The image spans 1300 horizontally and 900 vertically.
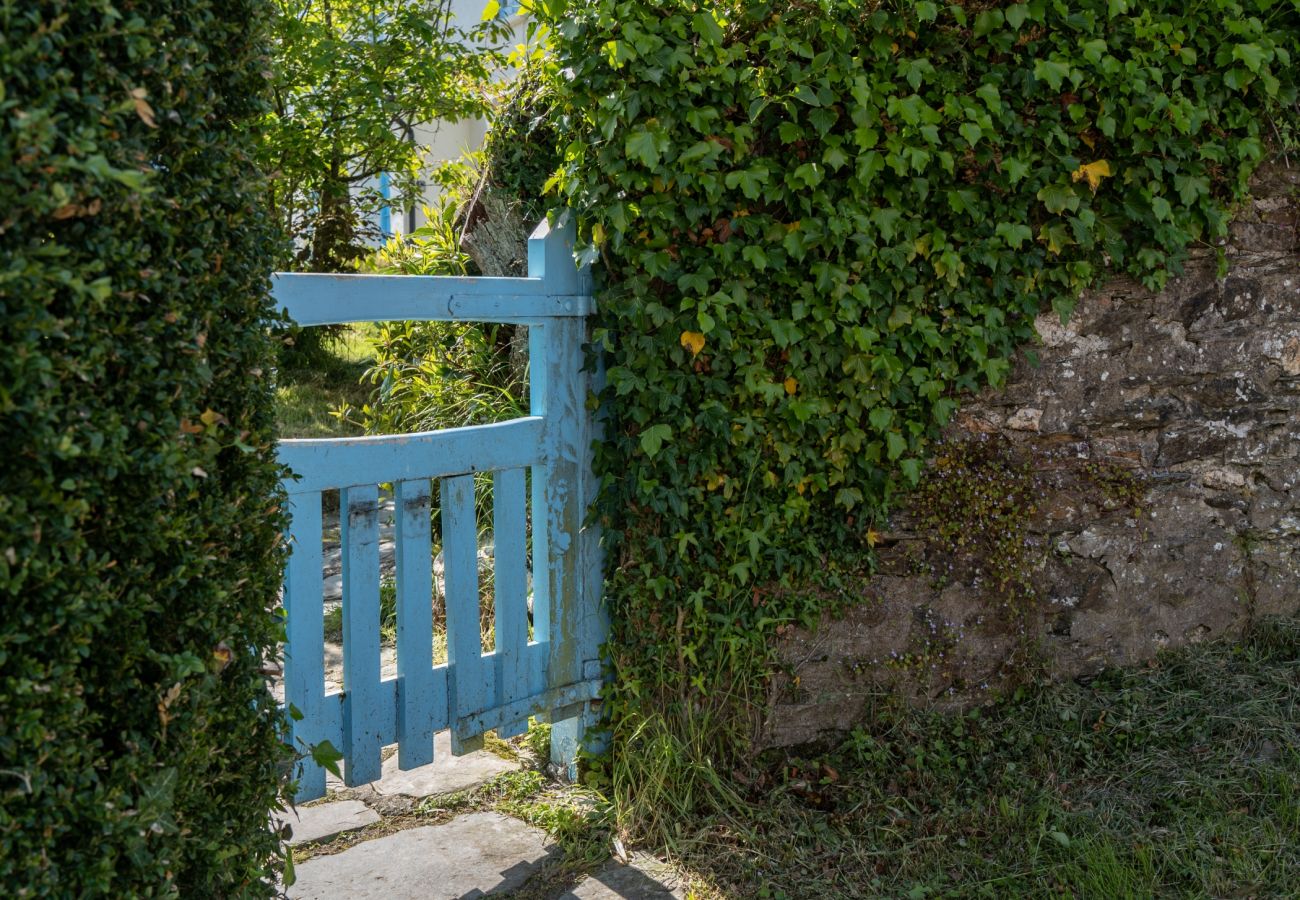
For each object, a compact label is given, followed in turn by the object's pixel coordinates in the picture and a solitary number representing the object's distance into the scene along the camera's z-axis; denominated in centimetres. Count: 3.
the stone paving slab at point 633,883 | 312
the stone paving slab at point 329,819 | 343
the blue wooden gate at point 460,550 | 297
